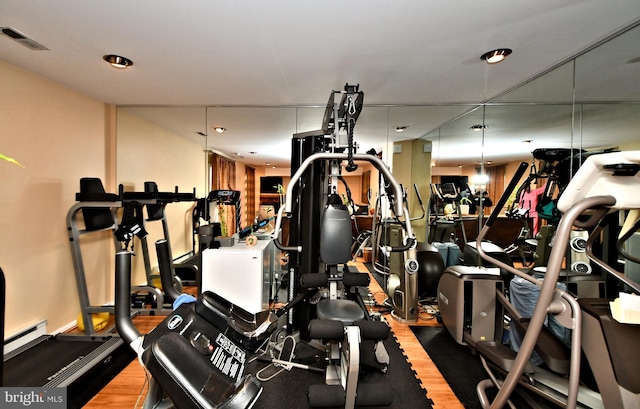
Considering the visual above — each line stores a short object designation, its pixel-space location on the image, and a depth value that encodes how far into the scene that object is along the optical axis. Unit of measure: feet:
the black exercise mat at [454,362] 6.24
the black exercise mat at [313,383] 5.78
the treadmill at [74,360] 5.94
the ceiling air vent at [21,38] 5.59
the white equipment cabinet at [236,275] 8.39
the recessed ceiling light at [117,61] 6.61
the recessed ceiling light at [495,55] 6.32
